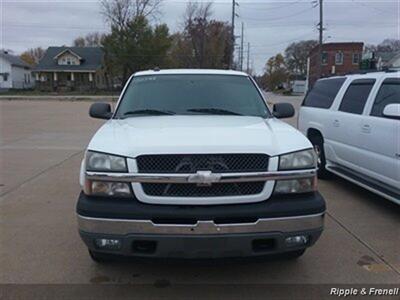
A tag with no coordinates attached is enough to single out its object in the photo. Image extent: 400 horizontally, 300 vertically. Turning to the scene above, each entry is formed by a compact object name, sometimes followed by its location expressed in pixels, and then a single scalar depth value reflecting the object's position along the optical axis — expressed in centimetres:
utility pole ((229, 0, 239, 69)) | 5642
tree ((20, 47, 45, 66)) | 12951
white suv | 587
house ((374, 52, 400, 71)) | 3871
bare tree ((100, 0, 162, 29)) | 7100
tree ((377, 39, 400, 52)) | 8595
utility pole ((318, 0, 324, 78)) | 4794
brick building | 8738
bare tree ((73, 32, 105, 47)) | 11074
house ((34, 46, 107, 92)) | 7844
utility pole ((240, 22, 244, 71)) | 8319
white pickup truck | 349
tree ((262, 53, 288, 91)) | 10488
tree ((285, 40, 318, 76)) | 11119
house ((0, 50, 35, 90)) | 8094
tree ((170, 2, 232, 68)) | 6688
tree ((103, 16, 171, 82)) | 6850
